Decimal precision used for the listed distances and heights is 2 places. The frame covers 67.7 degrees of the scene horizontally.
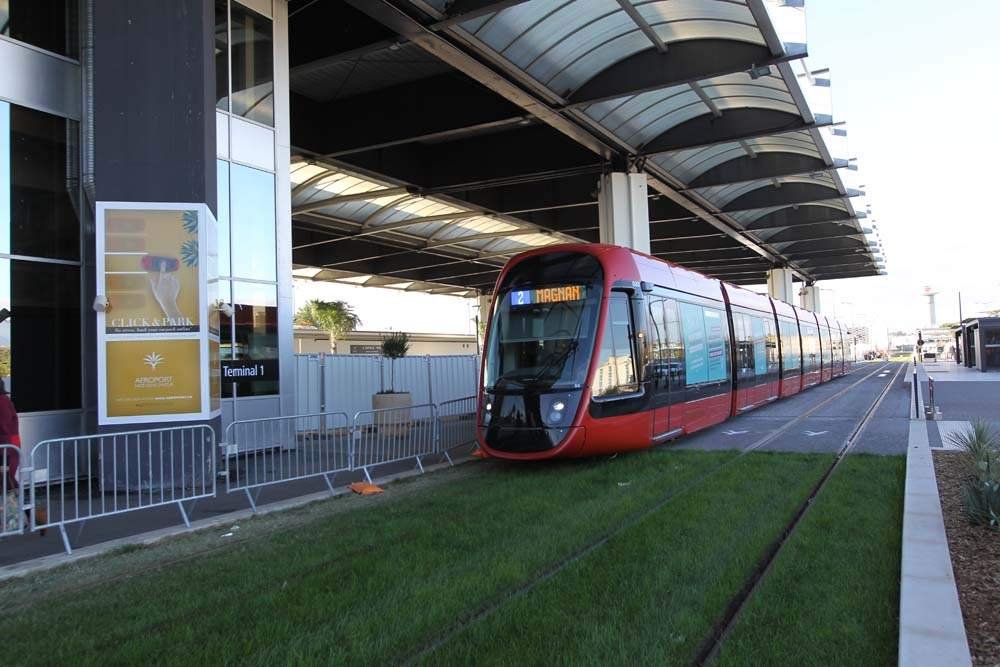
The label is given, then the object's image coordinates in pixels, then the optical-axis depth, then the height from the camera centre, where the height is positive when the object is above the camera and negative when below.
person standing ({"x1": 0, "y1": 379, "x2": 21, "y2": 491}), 7.24 -0.58
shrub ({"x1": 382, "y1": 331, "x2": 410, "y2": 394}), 21.30 +0.48
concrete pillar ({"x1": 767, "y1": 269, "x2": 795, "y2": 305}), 48.09 +4.30
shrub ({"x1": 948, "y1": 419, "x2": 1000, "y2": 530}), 6.45 -1.30
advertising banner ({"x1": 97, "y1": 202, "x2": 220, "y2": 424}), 9.67 +0.75
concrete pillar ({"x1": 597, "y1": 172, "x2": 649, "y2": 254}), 21.94 +4.32
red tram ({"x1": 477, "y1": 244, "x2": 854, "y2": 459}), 10.34 +0.00
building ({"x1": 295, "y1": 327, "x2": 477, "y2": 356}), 48.91 +1.58
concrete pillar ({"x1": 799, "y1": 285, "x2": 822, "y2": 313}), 60.25 +4.26
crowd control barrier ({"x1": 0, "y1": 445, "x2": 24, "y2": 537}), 7.04 -1.16
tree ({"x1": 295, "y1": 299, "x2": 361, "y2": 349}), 47.00 +3.08
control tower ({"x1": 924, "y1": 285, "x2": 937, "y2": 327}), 92.72 +5.82
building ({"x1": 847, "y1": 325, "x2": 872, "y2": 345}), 114.71 +2.13
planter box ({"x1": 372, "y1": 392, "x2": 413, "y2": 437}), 11.91 -1.02
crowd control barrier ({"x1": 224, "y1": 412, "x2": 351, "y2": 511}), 9.98 -1.43
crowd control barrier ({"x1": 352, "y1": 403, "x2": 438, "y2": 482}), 11.08 -1.22
